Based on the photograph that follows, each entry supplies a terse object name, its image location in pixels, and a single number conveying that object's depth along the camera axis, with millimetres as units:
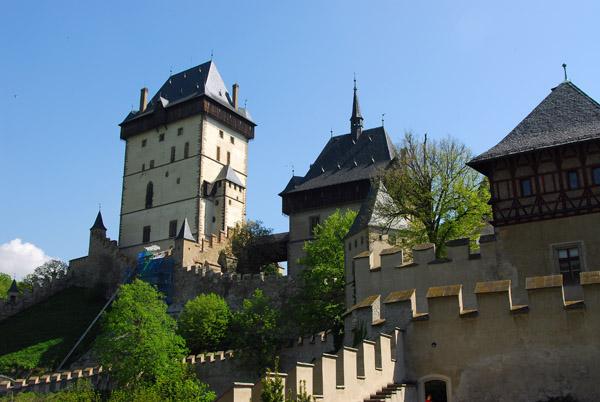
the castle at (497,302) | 14648
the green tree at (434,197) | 27297
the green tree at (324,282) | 29719
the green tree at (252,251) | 49234
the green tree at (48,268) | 69312
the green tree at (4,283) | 66838
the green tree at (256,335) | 29984
